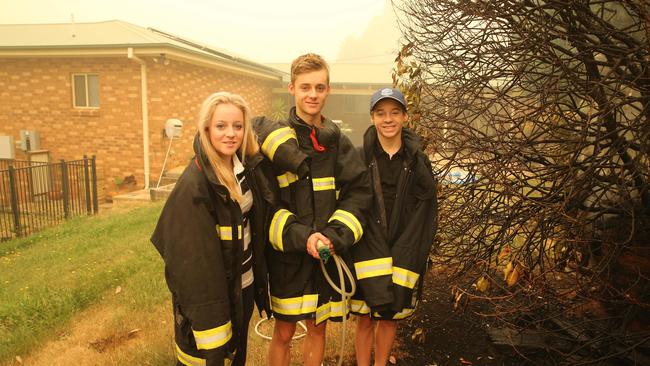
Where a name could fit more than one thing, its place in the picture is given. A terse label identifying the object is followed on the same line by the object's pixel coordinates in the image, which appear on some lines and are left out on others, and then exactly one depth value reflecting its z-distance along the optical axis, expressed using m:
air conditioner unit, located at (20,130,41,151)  12.11
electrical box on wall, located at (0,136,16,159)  11.56
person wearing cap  2.64
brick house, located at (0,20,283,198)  11.68
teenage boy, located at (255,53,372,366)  2.41
